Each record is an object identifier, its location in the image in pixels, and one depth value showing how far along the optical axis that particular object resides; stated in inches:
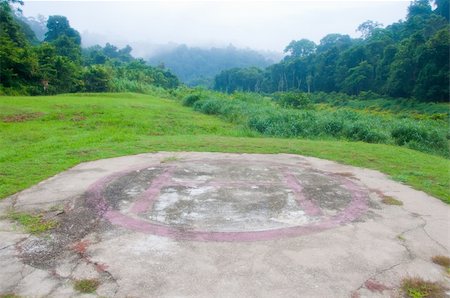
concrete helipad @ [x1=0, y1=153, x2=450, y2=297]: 121.7
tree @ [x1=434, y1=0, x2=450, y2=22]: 1815.9
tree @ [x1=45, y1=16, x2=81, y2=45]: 1867.6
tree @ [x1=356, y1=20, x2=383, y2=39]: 2961.6
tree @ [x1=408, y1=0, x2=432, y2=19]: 2000.1
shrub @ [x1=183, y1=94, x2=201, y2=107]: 903.7
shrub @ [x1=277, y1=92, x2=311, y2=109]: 1072.1
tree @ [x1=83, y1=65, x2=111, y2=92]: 1029.2
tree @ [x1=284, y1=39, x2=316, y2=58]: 3294.8
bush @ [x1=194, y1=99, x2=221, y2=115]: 745.0
